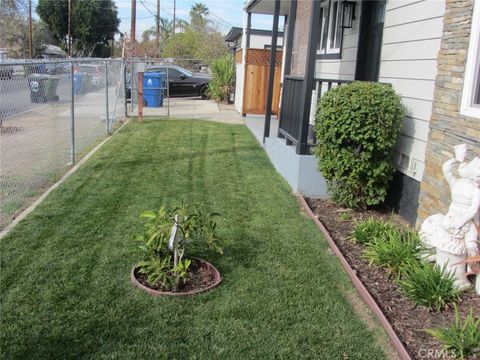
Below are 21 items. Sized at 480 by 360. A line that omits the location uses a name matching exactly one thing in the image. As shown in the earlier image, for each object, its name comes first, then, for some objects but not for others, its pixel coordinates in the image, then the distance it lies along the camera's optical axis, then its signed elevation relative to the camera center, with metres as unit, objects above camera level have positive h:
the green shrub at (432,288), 3.60 -1.40
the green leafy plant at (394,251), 4.14 -1.34
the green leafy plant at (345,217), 5.70 -1.47
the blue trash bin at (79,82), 9.78 -0.26
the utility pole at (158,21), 41.88 +4.31
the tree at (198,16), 58.09 +8.29
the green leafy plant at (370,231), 4.86 -1.37
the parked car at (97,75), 11.47 -0.12
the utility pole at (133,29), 18.28 +1.55
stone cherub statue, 3.61 -0.96
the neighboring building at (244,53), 15.33 +0.80
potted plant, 3.78 -1.39
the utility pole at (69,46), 45.26 +2.02
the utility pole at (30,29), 40.19 +2.81
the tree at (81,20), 51.69 +5.01
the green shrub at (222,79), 19.78 -0.03
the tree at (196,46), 34.09 +2.20
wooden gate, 14.74 -0.02
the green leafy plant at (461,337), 2.98 -1.45
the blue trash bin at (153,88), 17.25 -0.48
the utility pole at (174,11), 59.34 +7.37
